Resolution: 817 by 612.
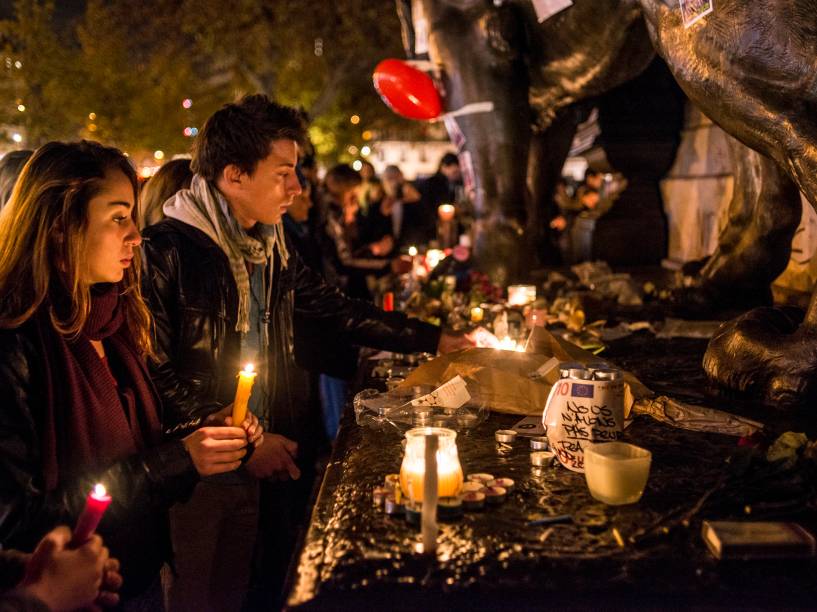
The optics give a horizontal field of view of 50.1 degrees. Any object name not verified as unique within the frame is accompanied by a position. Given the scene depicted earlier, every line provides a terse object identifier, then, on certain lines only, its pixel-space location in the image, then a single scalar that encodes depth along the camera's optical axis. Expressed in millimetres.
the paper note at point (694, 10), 2938
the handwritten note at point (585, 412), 2336
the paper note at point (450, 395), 2994
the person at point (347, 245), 7547
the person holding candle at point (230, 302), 2973
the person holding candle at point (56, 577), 1673
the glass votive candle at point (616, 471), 2139
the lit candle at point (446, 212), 8930
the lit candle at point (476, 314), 4855
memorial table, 1786
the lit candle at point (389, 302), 4961
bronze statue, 2828
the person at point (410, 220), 10477
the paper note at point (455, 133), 6035
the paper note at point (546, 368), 3102
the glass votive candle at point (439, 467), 2119
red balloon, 6098
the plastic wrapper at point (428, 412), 2969
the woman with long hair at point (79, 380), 1998
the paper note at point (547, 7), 4699
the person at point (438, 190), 10453
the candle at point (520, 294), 5324
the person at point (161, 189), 3906
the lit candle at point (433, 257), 7023
